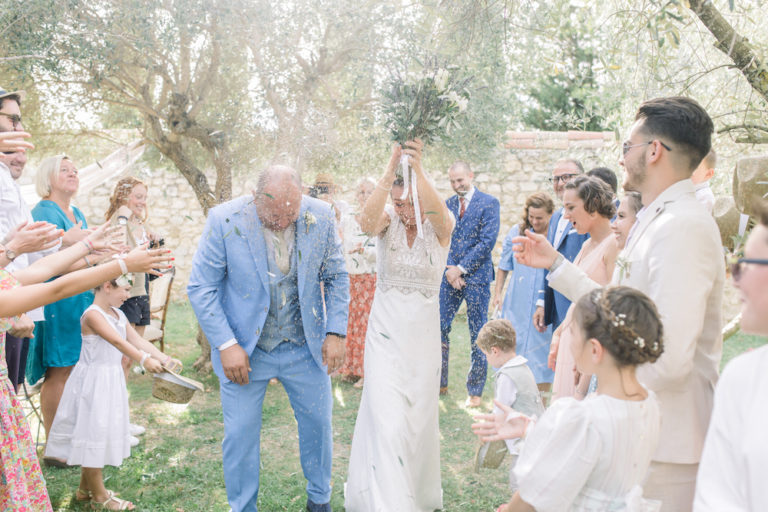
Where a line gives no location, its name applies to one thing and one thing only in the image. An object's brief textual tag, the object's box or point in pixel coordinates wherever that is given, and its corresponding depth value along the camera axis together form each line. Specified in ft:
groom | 12.38
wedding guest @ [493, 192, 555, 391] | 17.66
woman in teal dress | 15.74
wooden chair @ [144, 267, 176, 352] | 24.98
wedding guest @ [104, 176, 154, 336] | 19.42
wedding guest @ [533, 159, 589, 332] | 16.09
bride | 12.39
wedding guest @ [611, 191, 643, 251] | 11.89
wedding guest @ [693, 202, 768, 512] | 4.40
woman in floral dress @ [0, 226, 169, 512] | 7.89
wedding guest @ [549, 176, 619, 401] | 11.79
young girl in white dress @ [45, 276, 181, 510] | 13.05
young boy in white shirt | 12.32
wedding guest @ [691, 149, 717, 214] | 13.47
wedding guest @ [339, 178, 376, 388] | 24.89
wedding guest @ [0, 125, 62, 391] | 10.93
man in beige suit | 6.88
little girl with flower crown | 6.42
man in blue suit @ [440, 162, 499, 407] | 22.11
